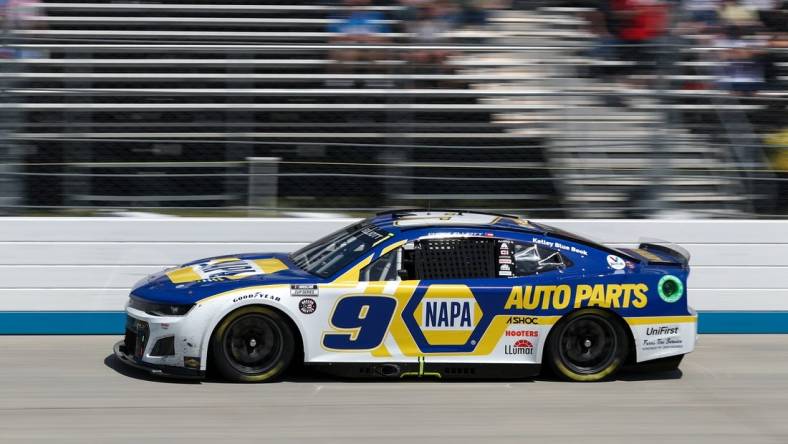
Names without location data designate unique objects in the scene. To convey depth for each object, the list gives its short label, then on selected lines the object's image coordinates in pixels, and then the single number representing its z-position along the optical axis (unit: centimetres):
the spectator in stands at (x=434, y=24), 1970
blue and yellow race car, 1399
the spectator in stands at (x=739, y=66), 1995
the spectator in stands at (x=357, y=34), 1961
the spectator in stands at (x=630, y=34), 1934
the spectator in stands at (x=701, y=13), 2014
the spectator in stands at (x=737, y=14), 2139
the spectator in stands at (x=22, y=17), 1847
